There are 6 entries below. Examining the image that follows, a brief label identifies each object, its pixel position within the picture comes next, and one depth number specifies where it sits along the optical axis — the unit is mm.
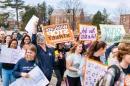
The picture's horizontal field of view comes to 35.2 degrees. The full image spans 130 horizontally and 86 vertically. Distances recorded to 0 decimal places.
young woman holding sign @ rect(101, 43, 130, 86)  2415
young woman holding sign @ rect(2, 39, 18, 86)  4690
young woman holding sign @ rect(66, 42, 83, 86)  4461
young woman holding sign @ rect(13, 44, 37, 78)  3490
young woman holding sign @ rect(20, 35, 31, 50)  4877
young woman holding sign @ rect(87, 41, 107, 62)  3503
